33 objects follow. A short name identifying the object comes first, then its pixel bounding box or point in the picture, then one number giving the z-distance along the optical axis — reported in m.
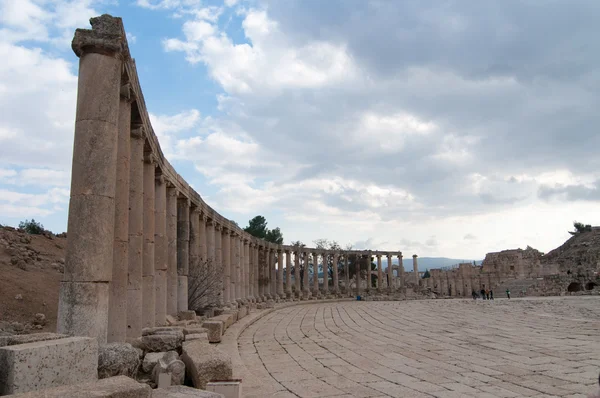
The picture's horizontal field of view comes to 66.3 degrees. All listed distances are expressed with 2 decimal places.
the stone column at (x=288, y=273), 37.38
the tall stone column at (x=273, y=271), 36.75
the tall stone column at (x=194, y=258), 17.59
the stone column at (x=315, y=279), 40.33
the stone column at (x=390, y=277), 46.31
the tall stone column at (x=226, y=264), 22.55
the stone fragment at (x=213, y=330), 10.40
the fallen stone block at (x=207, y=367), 5.96
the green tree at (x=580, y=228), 69.00
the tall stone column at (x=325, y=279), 41.39
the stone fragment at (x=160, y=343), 7.74
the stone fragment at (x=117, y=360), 5.77
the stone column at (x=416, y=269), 51.20
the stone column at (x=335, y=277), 43.47
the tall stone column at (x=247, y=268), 28.09
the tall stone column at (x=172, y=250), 14.89
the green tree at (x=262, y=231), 63.34
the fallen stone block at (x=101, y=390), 3.59
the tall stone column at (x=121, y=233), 8.67
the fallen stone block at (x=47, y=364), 4.16
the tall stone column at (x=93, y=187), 7.00
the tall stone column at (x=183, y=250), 15.99
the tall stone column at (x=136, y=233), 10.30
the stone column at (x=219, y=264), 19.22
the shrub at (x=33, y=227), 35.26
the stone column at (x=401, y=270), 47.81
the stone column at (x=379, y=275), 47.15
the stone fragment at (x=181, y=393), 4.43
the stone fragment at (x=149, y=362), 6.75
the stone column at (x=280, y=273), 36.31
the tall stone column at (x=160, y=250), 12.92
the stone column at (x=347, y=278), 44.23
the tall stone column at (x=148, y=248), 11.49
